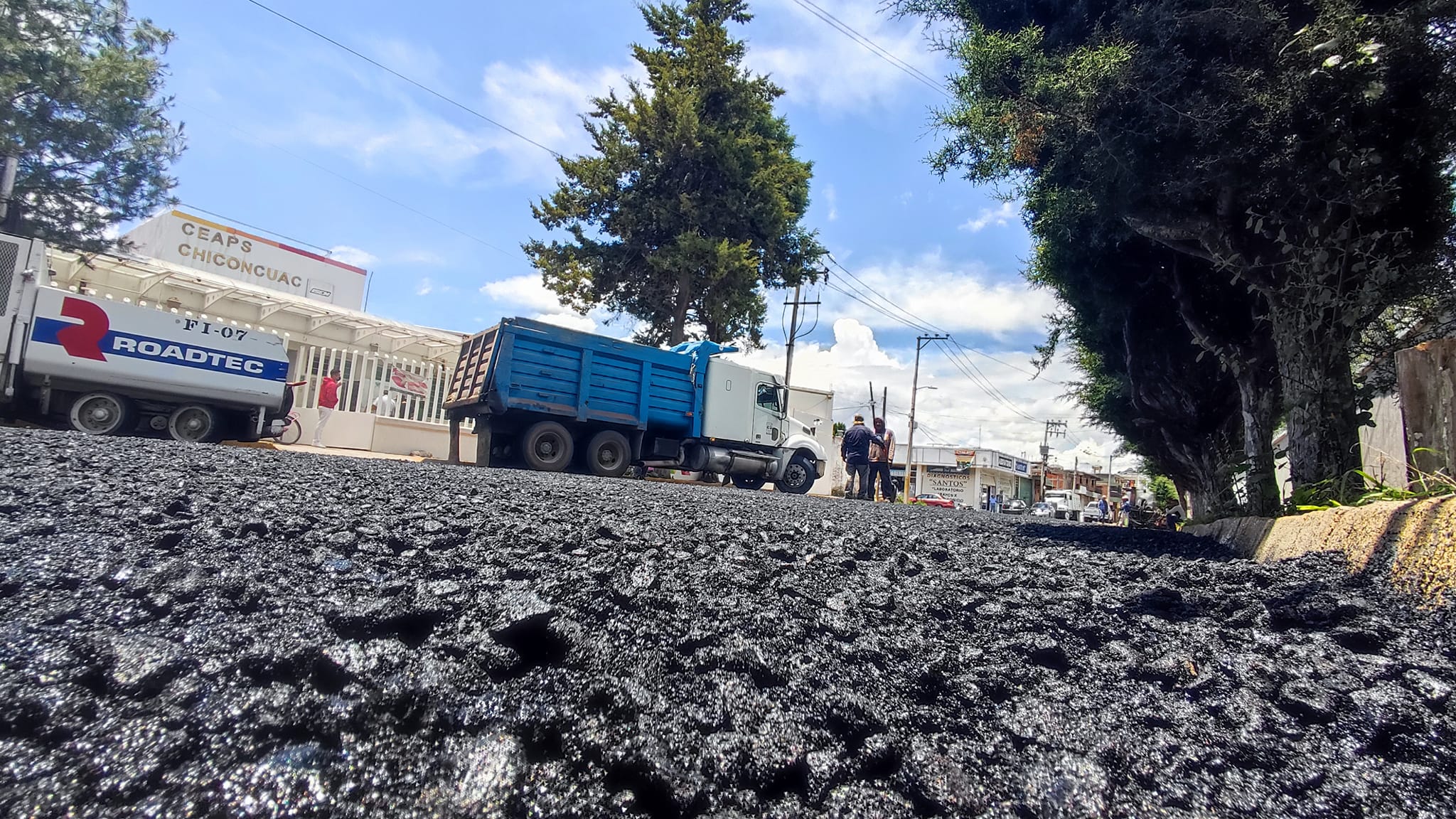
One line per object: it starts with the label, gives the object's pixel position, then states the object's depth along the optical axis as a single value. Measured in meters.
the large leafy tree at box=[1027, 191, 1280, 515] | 5.14
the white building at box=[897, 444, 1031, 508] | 49.56
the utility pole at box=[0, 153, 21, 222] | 9.98
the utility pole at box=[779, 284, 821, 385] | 25.38
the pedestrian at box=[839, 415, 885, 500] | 11.23
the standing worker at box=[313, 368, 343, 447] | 11.77
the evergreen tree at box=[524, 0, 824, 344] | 16.31
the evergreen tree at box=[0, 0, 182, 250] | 10.81
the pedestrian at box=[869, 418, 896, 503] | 11.45
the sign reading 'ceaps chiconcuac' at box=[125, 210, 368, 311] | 27.03
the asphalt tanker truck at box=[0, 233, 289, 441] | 7.66
